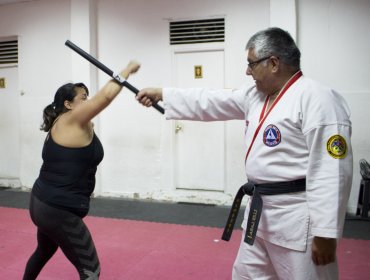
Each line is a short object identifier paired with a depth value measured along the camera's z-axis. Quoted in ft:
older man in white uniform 4.70
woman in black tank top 6.63
